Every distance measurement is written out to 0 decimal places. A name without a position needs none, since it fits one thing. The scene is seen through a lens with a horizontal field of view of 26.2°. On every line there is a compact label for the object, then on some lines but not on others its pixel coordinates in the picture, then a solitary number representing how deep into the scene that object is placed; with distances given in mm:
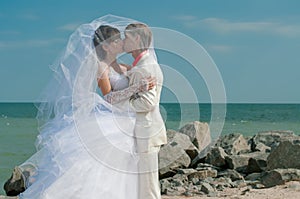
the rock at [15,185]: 12194
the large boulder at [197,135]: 14298
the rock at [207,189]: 9781
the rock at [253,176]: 11117
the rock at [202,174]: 11539
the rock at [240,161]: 12289
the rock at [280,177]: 9901
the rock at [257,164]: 12000
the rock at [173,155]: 11474
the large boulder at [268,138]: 15156
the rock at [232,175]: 11328
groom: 6320
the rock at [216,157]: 12714
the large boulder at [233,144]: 14541
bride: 6328
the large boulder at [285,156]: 11023
